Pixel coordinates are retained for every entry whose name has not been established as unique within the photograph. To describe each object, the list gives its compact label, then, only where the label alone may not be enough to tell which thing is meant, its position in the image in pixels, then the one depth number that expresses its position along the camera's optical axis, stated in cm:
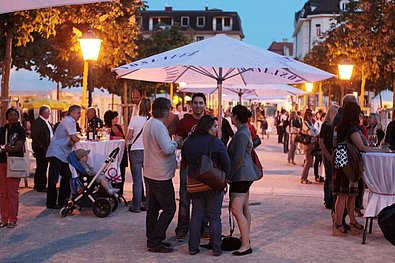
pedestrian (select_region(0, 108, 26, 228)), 910
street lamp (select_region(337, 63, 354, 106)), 2062
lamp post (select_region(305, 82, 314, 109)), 3430
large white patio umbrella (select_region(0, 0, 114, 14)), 476
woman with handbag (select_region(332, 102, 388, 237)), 874
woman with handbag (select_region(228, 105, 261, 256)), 786
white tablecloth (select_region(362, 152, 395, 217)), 868
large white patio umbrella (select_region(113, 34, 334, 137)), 896
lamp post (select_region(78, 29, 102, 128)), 1462
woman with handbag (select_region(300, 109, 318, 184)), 1529
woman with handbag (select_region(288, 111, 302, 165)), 1986
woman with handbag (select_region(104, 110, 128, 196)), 1194
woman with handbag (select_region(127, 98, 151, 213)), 1029
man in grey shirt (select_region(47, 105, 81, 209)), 1080
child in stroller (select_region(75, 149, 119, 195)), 1043
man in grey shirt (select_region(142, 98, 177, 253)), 794
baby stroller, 1027
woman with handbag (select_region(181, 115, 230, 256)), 760
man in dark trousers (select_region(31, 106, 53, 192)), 1254
